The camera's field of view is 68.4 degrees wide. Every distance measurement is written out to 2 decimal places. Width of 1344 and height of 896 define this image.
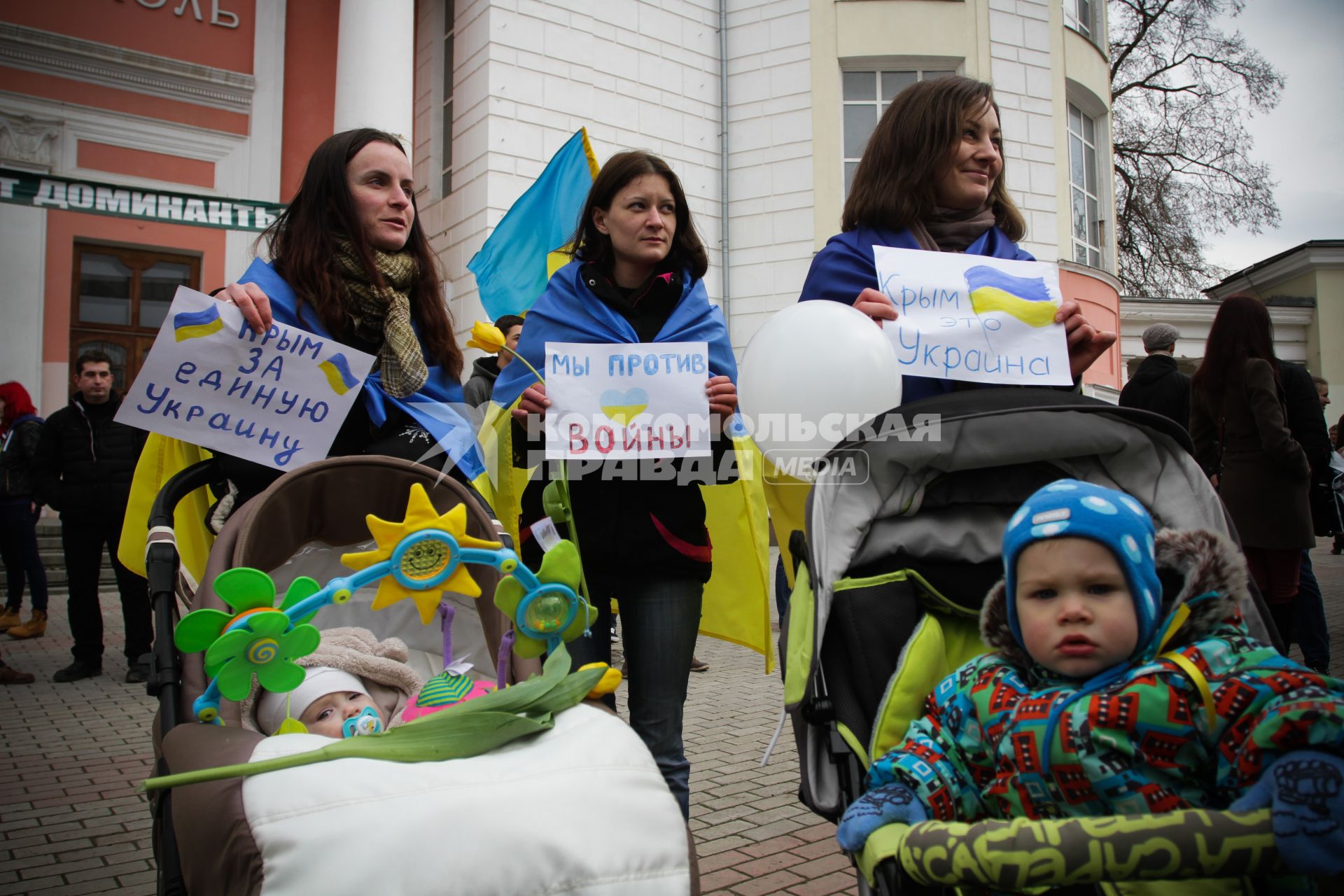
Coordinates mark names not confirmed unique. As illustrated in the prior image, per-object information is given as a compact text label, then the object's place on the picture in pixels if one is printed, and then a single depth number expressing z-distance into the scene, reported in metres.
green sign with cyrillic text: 8.84
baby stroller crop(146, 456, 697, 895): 1.33
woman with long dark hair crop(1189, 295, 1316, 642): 4.80
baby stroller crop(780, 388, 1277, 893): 1.88
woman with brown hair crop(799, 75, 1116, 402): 2.54
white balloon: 2.23
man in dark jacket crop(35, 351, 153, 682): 5.91
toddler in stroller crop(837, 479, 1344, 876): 1.46
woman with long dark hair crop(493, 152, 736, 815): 2.54
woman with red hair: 6.54
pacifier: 1.98
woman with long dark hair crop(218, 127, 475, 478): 2.56
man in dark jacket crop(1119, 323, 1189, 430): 5.98
